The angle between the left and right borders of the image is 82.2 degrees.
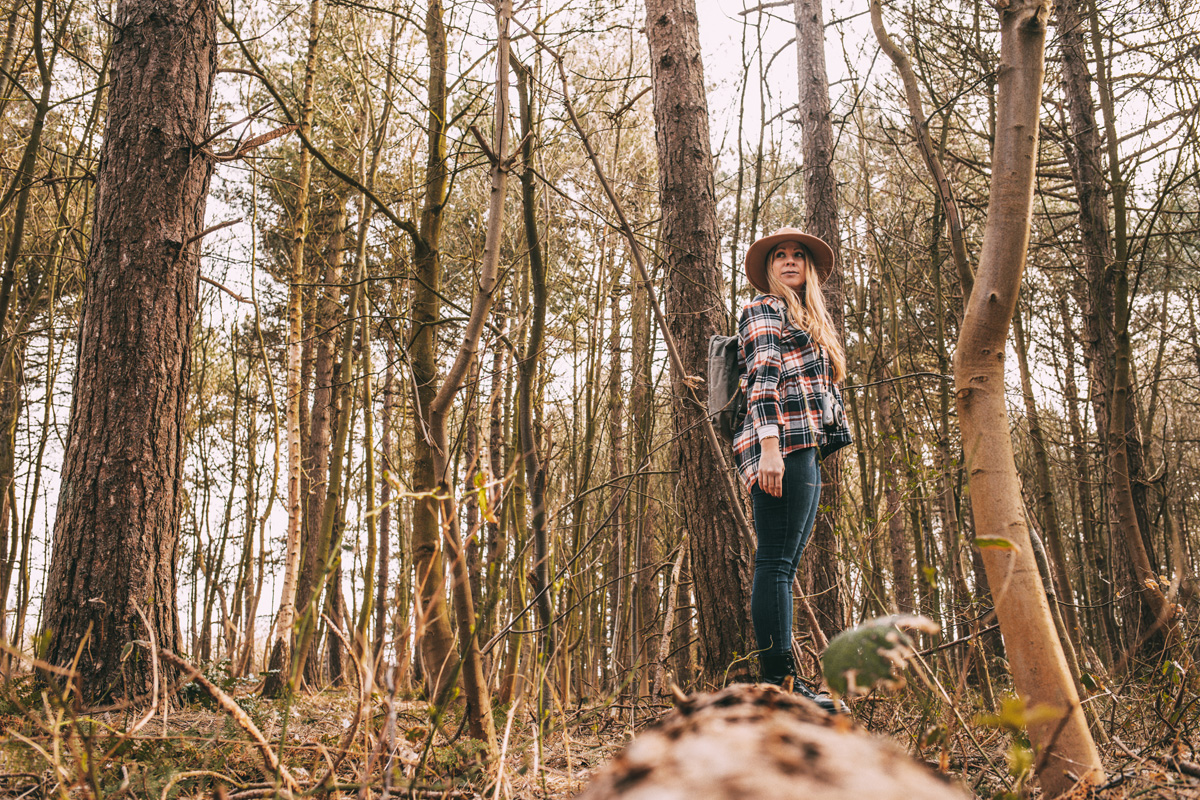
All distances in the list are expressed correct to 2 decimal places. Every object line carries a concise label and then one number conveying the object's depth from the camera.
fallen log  0.52
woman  2.57
